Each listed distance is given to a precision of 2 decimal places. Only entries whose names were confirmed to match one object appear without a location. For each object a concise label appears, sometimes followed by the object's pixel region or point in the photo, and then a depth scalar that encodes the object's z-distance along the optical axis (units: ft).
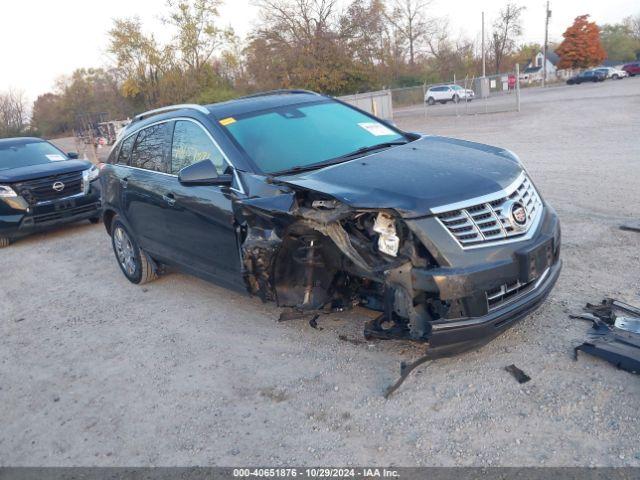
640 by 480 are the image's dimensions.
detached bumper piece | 11.35
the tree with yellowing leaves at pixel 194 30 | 135.85
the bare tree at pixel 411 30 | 185.88
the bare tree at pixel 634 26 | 286.54
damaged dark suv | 11.16
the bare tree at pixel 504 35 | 216.33
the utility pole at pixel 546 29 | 217.77
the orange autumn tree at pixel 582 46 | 219.82
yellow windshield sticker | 15.76
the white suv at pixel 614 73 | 175.24
